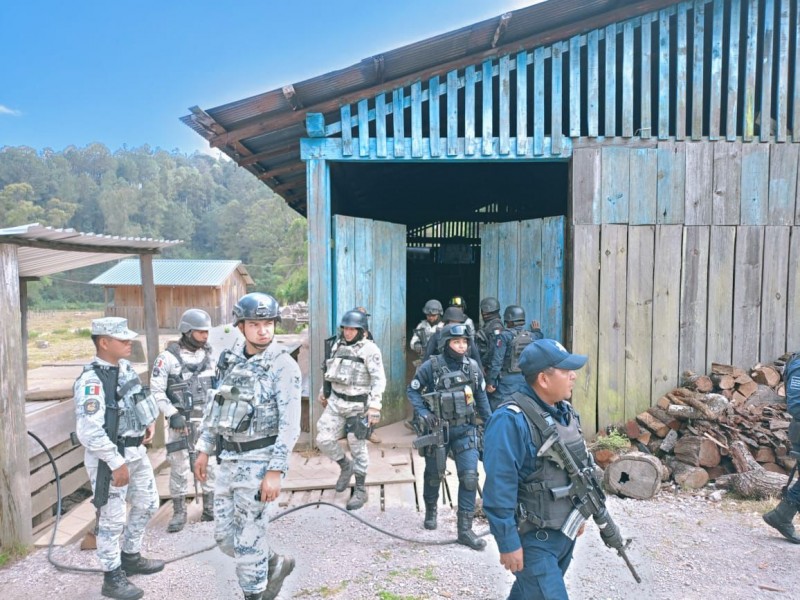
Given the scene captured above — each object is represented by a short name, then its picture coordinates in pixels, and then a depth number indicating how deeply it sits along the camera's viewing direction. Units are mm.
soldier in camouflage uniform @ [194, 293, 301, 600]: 3242
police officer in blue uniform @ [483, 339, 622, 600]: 2451
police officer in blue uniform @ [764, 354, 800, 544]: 4145
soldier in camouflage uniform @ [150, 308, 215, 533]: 4785
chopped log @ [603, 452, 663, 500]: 5121
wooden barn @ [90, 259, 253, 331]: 29766
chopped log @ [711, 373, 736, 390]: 5957
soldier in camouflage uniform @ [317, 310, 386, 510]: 5375
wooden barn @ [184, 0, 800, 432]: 6199
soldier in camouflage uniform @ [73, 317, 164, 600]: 3545
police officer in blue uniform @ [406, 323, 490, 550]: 4328
